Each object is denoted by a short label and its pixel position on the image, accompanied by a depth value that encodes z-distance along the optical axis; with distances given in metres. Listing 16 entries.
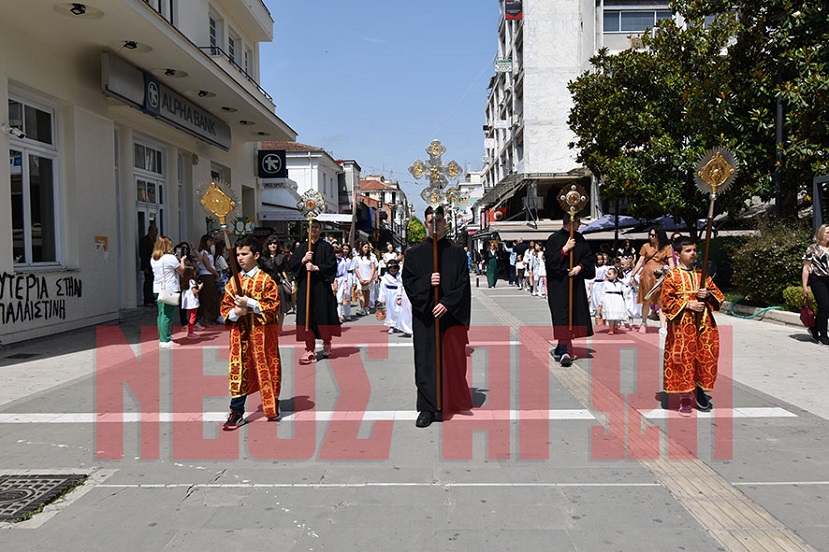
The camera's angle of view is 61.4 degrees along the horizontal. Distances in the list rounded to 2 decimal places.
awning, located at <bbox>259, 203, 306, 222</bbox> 27.03
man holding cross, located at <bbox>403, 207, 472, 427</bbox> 6.13
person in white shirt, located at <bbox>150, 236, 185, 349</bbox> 10.35
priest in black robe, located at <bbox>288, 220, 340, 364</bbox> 9.28
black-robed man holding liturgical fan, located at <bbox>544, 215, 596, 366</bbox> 8.87
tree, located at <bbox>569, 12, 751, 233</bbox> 19.06
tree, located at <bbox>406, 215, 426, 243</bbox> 95.44
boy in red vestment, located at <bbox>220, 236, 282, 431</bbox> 5.91
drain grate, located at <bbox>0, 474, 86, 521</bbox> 4.23
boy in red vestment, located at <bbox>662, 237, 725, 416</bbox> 6.26
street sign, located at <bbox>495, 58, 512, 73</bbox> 43.87
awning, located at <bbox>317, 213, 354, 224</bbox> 26.91
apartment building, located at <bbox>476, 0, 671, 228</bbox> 37.06
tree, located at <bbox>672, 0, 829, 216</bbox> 13.48
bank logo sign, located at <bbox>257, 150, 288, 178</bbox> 26.16
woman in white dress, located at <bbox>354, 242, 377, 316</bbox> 16.27
